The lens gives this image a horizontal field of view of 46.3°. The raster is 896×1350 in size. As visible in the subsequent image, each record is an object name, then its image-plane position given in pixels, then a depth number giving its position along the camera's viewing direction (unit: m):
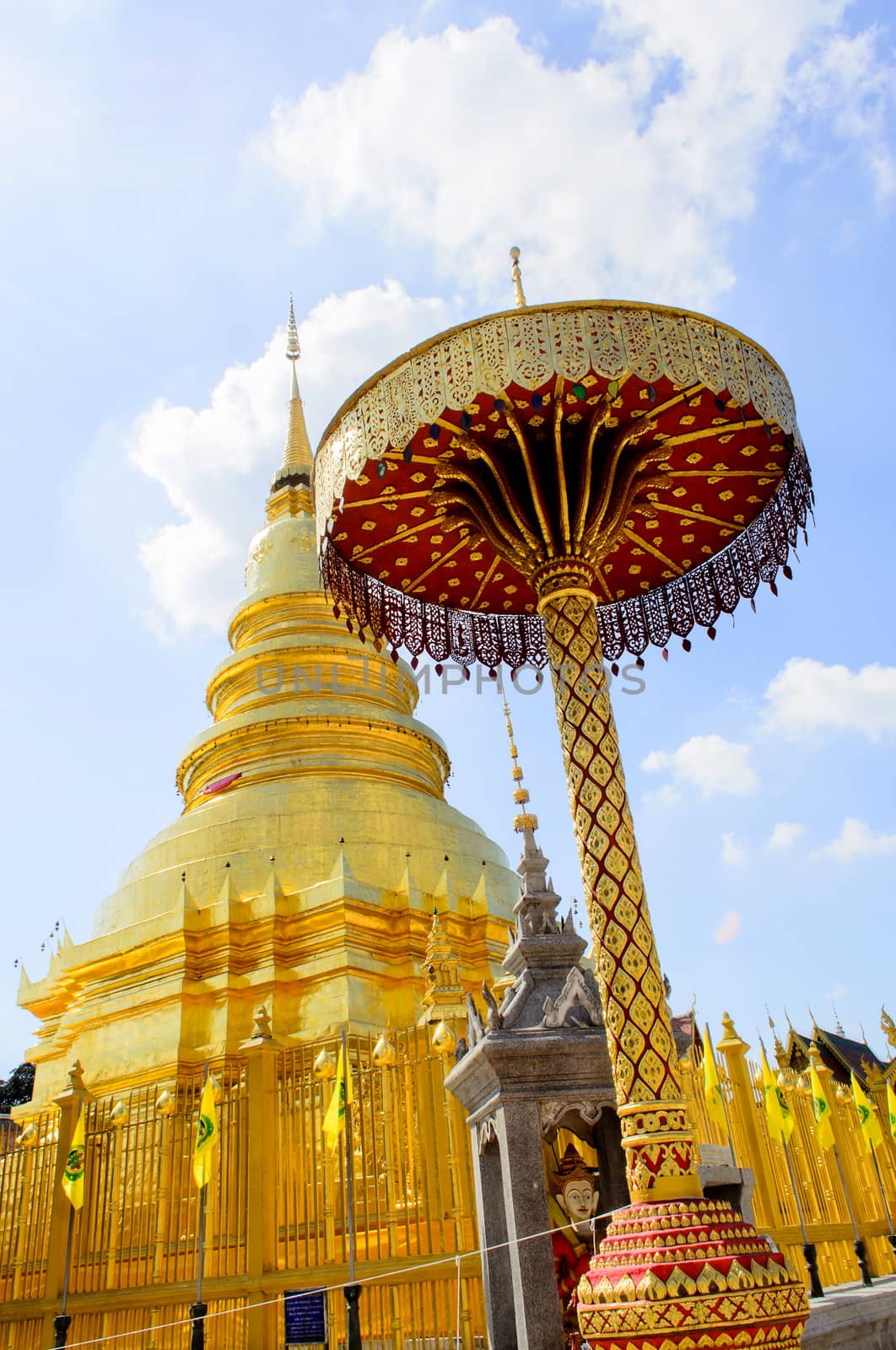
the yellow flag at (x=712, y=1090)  8.78
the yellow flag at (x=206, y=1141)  8.09
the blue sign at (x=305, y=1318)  7.27
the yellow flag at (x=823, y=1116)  10.38
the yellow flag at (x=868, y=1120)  11.79
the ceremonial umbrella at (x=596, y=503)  4.84
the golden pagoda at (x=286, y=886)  17.11
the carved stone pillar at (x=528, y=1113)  5.41
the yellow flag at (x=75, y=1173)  9.42
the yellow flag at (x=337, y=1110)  7.88
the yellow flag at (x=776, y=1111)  9.16
